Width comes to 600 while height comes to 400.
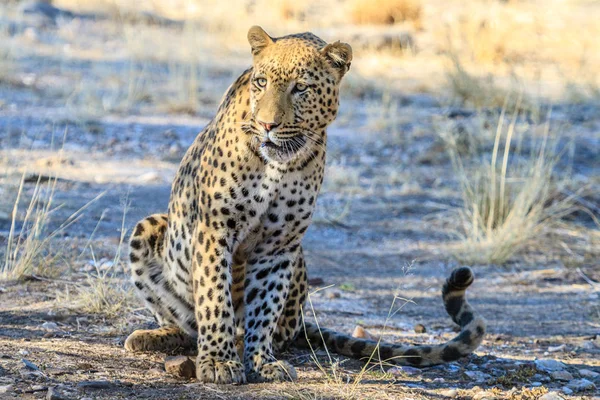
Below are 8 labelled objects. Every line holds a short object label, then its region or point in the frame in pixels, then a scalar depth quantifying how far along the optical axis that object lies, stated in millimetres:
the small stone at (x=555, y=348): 13156
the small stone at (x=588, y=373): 11570
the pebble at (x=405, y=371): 11133
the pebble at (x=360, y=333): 12289
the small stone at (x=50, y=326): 11565
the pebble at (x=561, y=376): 11305
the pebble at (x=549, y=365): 11602
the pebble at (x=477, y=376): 11148
